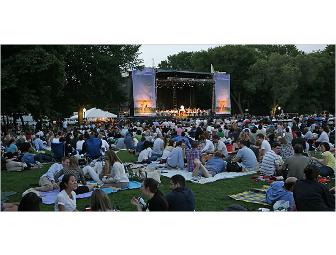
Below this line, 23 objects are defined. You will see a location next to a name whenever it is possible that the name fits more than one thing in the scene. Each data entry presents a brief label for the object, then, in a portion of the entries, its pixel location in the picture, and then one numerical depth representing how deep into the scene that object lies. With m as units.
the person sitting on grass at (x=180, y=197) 5.00
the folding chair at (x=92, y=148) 11.34
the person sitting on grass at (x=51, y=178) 7.91
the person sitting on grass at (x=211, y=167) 9.17
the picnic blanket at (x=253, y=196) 6.99
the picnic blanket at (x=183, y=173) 9.00
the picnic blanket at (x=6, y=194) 7.43
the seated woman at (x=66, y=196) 5.25
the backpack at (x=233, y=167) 9.84
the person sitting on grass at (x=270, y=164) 8.95
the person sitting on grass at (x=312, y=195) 4.96
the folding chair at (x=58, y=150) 12.04
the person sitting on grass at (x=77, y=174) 7.66
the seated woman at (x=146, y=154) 11.44
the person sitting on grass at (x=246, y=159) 9.95
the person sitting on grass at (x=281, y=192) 6.01
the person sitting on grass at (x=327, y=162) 8.52
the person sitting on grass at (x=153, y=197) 4.73
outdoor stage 28.94
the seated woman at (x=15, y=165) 10.76
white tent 32.41
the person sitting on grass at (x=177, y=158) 10.32
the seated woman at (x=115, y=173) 8.02
